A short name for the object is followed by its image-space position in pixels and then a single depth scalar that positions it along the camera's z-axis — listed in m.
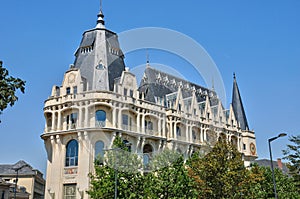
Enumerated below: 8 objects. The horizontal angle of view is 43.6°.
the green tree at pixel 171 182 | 38.97
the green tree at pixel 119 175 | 37.97
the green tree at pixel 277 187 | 46.79
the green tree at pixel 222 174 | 32.12
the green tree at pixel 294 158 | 42.84
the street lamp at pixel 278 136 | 32.11
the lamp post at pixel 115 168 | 34.75
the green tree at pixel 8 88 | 17.53
